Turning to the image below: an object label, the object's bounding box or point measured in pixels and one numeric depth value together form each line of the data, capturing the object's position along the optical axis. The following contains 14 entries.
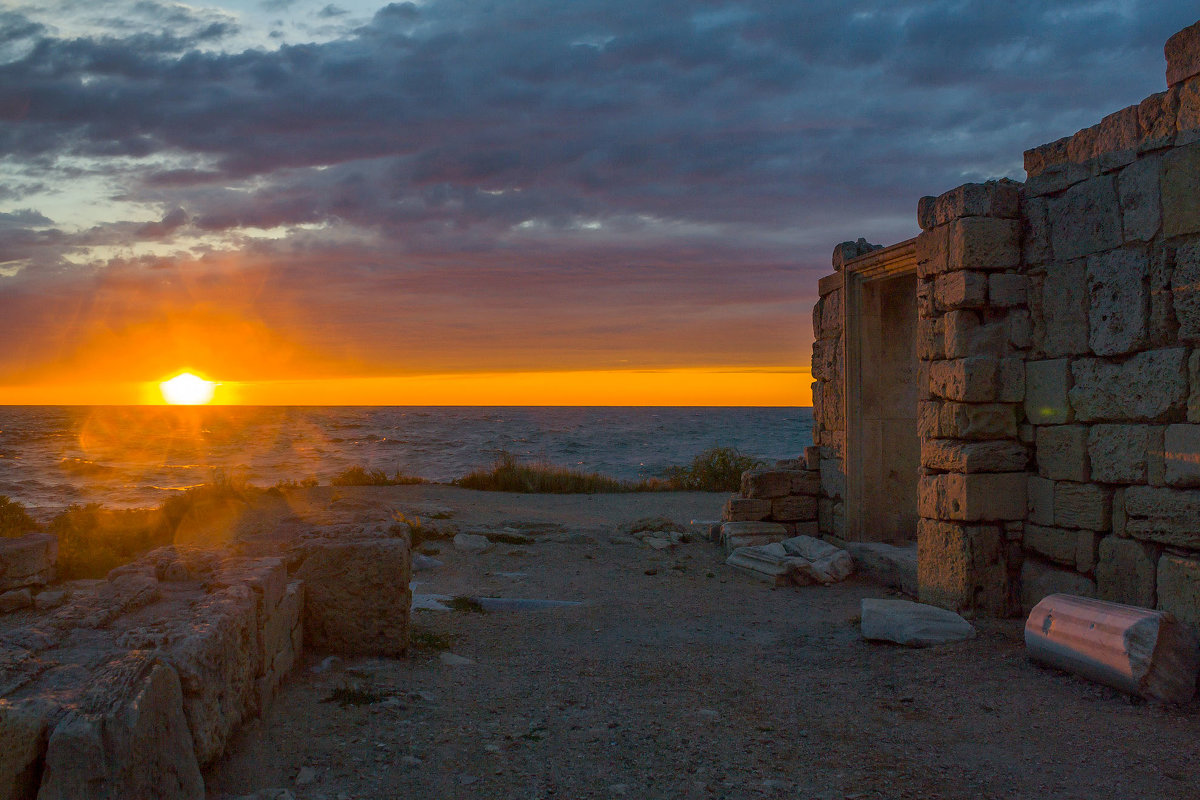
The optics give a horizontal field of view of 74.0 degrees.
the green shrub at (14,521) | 8.92
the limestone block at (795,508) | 9.93
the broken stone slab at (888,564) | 7.91
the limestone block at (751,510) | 9.95
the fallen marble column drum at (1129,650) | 4.54
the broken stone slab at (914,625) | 5.92
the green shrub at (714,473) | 17.44
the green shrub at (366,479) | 17.42
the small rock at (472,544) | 10.16
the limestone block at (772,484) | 9.90
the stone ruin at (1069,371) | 5.24
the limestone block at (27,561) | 6.46
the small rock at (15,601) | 5.79
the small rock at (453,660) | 5.41
